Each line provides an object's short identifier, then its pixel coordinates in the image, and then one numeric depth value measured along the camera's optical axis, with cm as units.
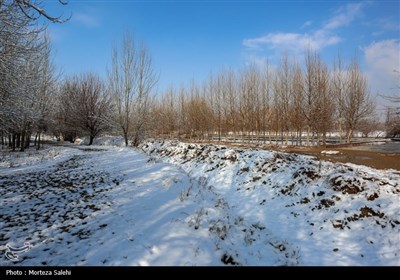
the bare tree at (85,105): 3662
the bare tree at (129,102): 2583
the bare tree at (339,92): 3020
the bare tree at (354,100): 2962
